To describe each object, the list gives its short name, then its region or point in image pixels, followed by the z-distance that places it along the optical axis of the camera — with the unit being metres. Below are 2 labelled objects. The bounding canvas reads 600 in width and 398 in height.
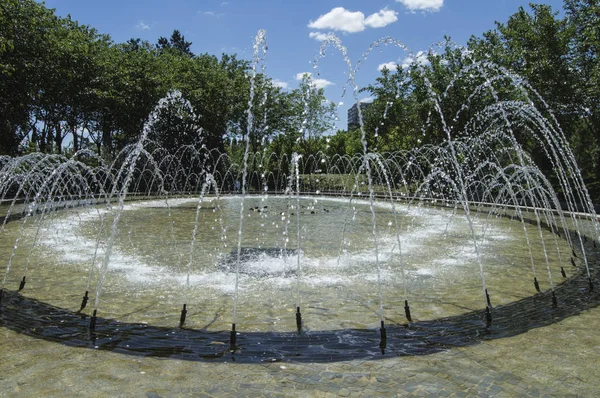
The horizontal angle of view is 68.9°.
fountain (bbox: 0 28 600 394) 5.19
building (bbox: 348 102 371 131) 105.47
